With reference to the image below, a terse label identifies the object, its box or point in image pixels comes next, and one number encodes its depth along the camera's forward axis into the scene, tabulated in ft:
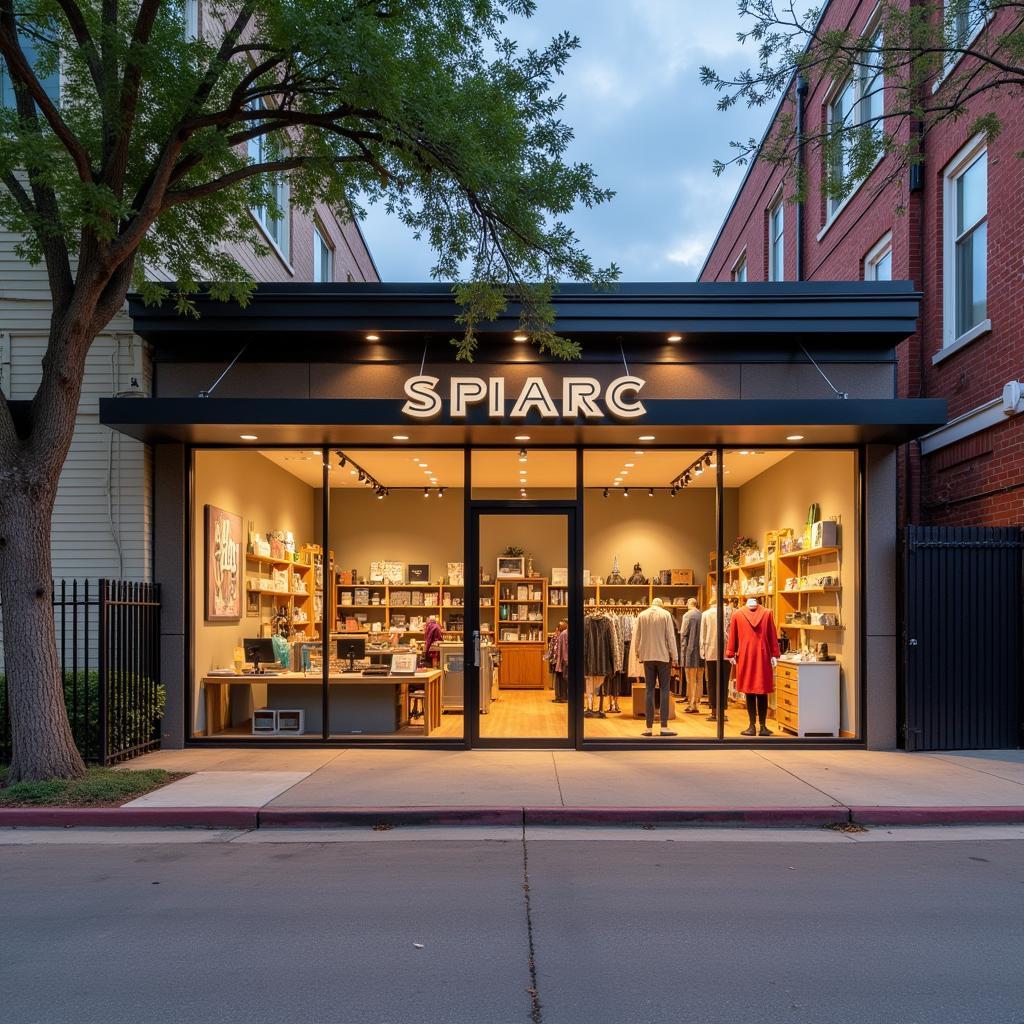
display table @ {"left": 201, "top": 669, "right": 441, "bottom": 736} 40.45
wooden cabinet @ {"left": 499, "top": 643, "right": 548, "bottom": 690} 48.32
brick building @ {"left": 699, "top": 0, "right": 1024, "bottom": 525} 38.86
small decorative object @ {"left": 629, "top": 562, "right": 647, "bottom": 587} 47.70
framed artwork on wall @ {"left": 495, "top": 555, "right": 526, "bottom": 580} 44.32
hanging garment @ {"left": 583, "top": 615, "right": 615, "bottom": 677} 46.14
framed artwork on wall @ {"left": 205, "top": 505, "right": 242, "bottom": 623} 40.75
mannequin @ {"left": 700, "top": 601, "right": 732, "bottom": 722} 43.56
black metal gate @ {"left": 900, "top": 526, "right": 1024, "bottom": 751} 37.40
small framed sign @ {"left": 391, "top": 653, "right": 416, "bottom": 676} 41.73
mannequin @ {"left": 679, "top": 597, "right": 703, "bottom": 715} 45.81
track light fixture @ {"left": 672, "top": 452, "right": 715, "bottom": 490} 41.45
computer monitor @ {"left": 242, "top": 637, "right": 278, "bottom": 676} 42.22
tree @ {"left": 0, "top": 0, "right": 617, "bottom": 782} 28.86
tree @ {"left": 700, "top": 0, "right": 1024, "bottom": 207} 29.09
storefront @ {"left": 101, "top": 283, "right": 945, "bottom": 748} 36.96
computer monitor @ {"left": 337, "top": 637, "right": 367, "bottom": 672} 41.55
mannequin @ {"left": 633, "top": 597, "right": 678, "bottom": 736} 42.14
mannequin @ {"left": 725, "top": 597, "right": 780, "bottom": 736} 41.16
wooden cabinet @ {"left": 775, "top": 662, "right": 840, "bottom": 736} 40.04
